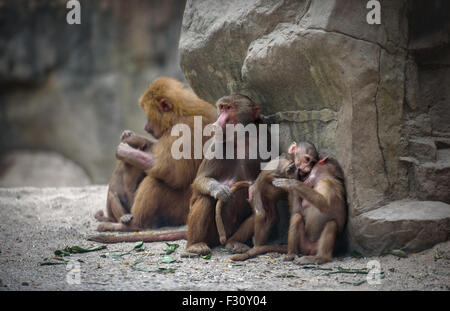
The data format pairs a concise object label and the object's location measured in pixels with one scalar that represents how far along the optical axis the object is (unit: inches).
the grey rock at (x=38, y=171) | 489.1
